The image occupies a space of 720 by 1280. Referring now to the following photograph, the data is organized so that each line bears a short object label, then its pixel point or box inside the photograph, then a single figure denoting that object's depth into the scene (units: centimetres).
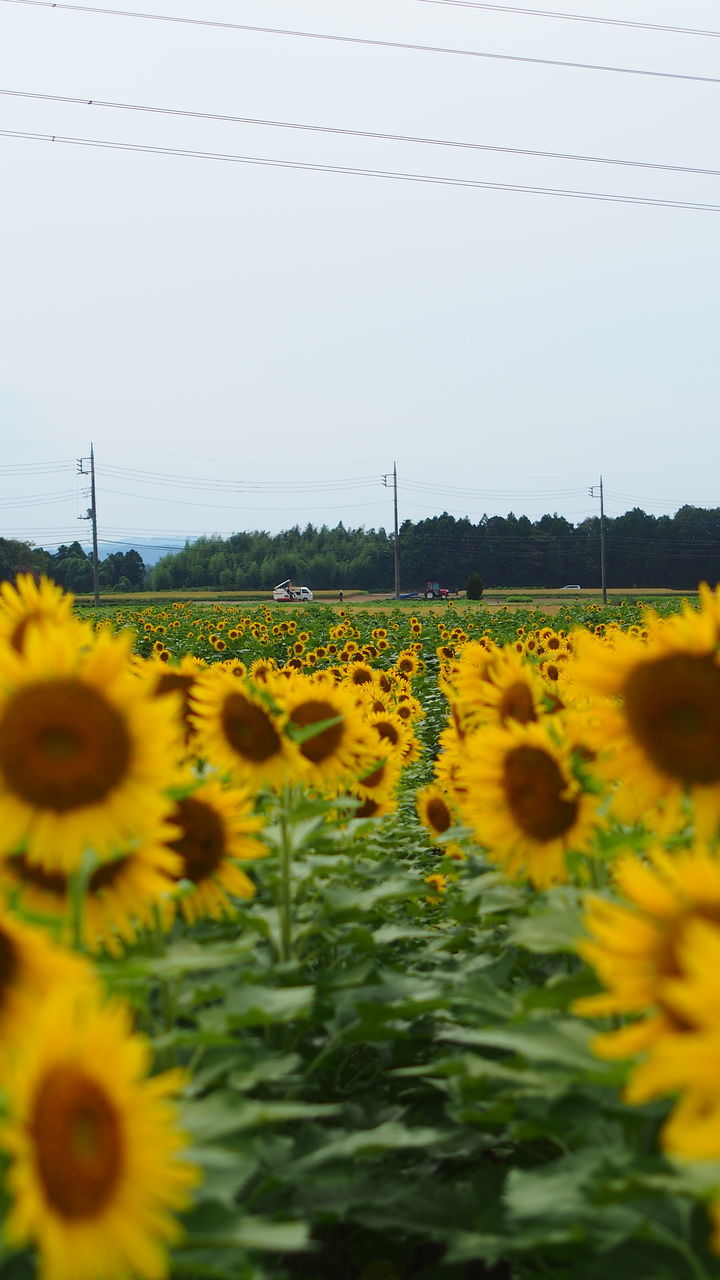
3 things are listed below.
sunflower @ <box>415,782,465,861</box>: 470
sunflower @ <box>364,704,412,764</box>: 500
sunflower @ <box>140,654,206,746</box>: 344
